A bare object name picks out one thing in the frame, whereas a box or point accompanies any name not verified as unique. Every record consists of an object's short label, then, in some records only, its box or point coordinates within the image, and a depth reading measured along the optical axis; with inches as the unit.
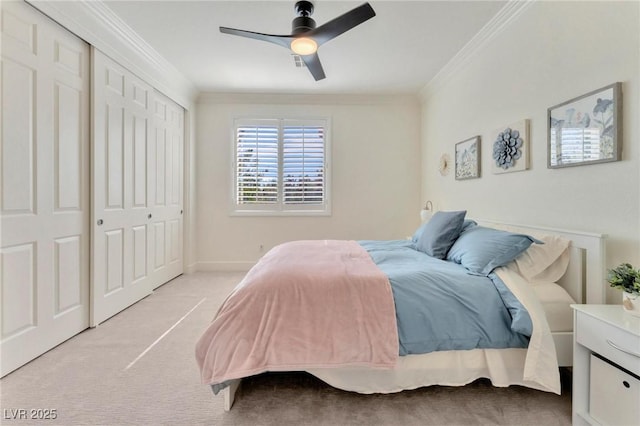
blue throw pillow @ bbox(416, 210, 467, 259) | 91.7
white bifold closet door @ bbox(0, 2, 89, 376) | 72.8
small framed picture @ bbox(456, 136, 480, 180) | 116.2
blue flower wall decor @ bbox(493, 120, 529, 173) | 90.1
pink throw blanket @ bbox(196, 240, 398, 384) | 58.2
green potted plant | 49.6
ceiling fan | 77.4
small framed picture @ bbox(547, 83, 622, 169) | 62.2
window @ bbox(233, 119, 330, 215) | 177.9
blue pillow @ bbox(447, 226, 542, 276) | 70.3
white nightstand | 45.7
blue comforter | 60.5
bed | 58.6
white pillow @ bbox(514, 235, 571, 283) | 71.2
